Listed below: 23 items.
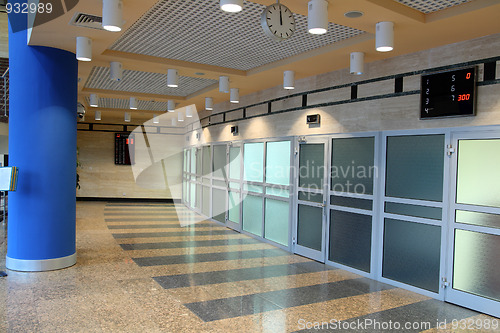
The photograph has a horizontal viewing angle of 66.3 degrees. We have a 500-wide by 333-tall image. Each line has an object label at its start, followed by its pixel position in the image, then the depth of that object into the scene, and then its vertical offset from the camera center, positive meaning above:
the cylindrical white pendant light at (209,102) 9.05 +1.26
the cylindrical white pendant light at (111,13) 3.64 +1.33
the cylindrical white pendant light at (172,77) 6.66 +1.35
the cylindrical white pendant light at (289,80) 6.48 +1.31
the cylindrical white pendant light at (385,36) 4.15 +1.35
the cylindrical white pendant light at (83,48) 4.95 +1.34
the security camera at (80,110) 10.26 +1.12
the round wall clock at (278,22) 3.33 +1.20
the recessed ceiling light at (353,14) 3.95 +1.51
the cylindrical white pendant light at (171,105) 10.04 +1.31
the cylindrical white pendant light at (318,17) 3.57 +1.32
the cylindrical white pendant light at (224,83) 7.18 +1.36
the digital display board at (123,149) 15.26 +0.15
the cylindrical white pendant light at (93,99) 9.75 +1.36
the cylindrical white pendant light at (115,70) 6.31 +1.37
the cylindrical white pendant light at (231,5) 3.00 +1.19
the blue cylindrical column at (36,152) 5.39 -0.02
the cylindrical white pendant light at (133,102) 9.71 +1.30
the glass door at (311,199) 6.63 -0.75
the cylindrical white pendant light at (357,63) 5.21 +1.31
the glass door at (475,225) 4.34 -0.74
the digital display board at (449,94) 4.53 +0.84
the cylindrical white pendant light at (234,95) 8.01 +1.28
